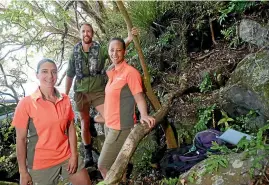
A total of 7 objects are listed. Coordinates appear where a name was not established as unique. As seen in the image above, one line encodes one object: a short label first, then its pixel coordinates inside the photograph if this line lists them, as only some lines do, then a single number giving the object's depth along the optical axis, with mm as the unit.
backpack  2314
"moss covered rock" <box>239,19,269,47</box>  2961
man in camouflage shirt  2945
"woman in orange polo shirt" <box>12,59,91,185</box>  1904
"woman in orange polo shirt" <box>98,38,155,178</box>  2146
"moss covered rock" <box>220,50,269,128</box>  2554
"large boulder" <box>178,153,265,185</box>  1730
